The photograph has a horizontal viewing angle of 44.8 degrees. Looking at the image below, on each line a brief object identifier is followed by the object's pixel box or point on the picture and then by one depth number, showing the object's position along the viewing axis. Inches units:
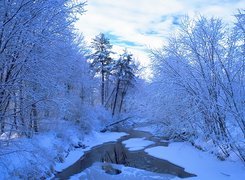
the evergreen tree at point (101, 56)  1505.9
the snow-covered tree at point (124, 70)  1483.8
